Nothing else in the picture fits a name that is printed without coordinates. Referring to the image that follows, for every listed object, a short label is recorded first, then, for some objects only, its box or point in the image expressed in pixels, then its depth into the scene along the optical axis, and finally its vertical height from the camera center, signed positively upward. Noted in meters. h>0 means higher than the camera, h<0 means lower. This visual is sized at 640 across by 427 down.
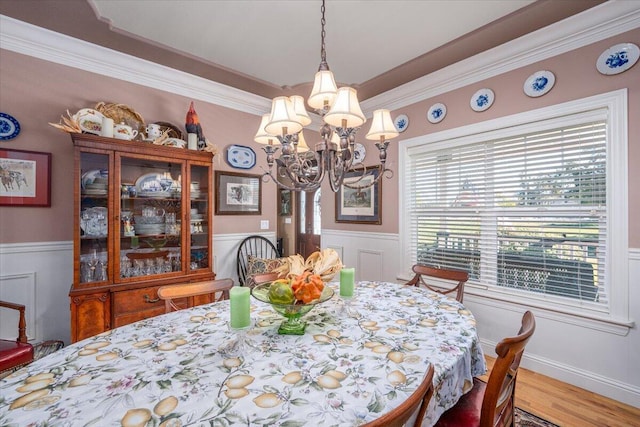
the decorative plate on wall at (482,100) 2.37 +0.98
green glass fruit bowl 1.12 -0.43
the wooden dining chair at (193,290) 1.54 -0.45
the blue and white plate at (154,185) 2.38 +0.24
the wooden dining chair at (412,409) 0.54 -0.41
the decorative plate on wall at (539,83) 2.06 +0.98
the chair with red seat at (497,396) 0.88 -0.69
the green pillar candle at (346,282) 1.45 -0.37
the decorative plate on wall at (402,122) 2.97 +0.98
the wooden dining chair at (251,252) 3.15 -0.48
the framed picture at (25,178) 2.03 +0.26
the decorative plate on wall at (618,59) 1.76 +1.00
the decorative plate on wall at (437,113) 2.68 +0.98
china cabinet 2.05 -0.12
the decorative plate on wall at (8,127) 2.01 +0.63
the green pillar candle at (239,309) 1.02 -0.36
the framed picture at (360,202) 3.24 +0.13
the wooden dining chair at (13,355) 1.56 -0.82
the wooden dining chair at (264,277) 1.81 -0.44
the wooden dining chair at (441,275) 1.89 -0.45
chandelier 1.41 +0.47
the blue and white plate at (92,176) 2.08 +0.28
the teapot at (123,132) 2.18 +0.65
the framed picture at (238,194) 3.07 +0.22
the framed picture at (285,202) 5.56 +0.21
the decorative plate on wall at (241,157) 3.13 +0.65
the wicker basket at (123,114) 2.32 +0.85
